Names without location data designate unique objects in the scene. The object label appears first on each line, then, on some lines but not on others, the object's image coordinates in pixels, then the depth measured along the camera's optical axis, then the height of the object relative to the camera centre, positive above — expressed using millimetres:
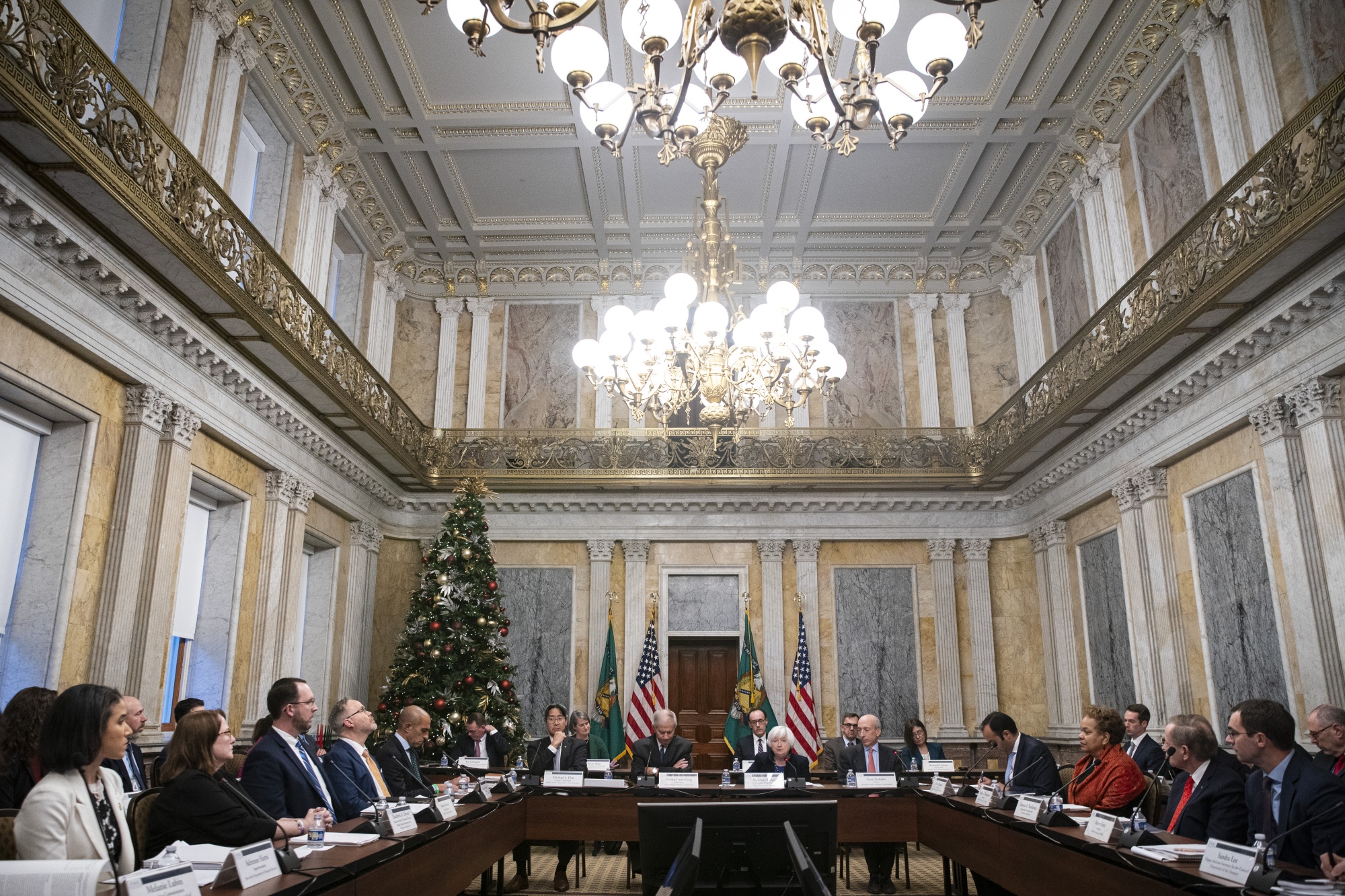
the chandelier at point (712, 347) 7234 +2679
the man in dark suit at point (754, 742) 8984 -673
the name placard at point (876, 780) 7484 -855
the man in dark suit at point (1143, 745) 7402 -583
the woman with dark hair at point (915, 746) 9750 -773
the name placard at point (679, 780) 7246 -840
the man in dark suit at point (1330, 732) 5016 -315
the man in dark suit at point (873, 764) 7422 -872
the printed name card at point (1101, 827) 4320 -727
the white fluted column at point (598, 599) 12750 +1068
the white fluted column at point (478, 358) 13875 +4842
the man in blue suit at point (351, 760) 5238 -498
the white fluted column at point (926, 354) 13750 +4872
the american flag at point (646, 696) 11727 -281
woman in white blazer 2781 -364
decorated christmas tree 10812 +328
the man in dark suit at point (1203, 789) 4418 -562
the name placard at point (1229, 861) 3355 -697
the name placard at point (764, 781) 7245 -840
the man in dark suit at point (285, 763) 4496 -440
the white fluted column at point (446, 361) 13844 +4796
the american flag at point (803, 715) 11078 -496
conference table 3732 -947
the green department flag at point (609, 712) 12047 -500
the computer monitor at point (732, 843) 3799 -710
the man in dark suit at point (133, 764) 5422 -560
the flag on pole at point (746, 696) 11547 -287
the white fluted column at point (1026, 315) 13047 +5207
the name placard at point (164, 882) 2609 -610
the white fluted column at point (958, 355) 13695 +4835
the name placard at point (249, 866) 3215 -683
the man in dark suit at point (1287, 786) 3736 -472
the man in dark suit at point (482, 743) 9867 -755
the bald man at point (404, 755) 6457 -574
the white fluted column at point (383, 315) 13086 +5219
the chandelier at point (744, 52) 4191 +3213
